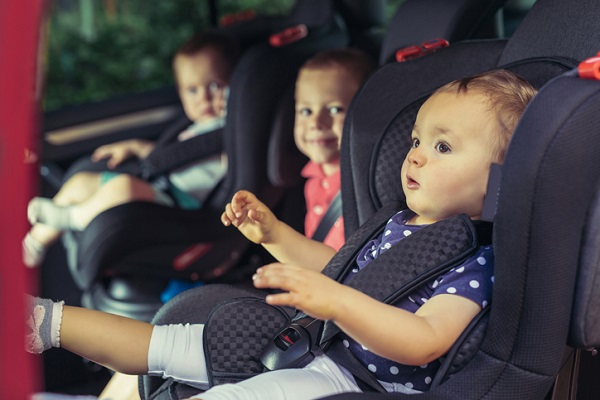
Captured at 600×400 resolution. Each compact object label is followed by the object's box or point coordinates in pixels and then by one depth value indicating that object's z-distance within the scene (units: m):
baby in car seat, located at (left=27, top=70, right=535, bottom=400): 1.46
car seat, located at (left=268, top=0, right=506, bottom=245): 2.34
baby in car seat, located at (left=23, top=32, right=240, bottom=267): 3.03
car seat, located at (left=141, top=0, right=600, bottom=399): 1.43
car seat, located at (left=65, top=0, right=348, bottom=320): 2.80
